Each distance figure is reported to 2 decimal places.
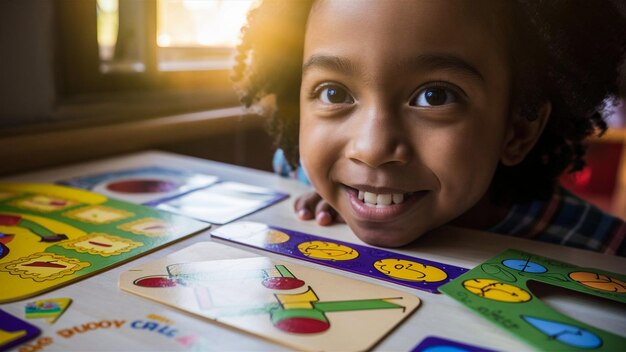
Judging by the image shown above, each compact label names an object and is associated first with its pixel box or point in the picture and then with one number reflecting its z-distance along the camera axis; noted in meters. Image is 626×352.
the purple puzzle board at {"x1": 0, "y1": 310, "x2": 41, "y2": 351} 0.35
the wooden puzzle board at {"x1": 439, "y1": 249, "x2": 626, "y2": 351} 0.38
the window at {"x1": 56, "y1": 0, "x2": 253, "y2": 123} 0.97
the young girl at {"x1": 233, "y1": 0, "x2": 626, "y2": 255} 0.51
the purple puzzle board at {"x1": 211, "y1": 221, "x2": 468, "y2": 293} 0.49
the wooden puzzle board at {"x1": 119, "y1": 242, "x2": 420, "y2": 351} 0.38
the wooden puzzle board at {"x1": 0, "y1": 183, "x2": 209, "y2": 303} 0.47
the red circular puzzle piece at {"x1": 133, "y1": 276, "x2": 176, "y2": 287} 0.45
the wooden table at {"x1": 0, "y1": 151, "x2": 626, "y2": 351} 0.37
